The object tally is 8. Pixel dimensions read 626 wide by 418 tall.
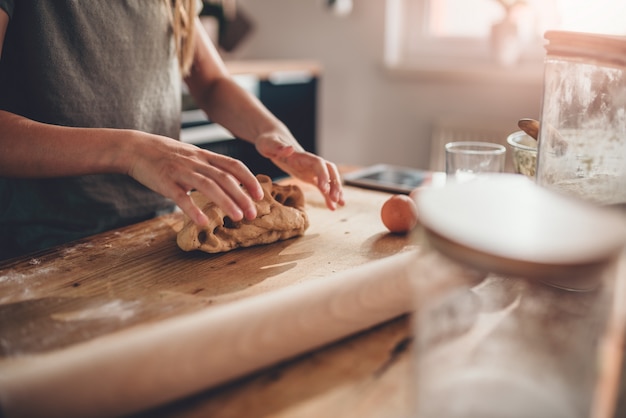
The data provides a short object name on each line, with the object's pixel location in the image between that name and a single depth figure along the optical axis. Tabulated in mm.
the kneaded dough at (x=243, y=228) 850
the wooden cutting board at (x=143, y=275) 652
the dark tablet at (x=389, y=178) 1254
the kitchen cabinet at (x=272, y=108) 2650
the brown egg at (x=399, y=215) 929
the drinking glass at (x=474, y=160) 1102
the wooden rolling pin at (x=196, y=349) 469
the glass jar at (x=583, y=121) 667
